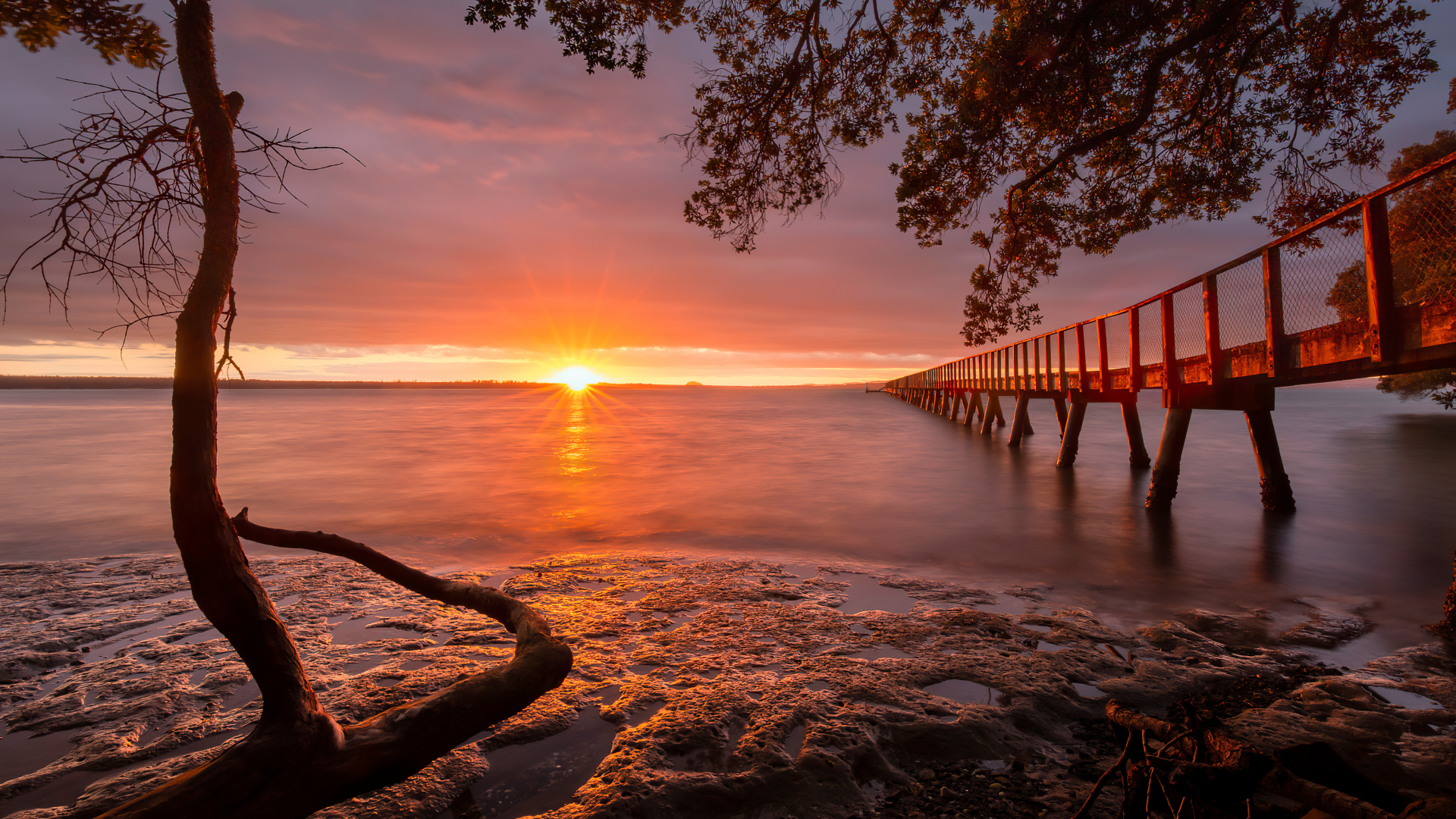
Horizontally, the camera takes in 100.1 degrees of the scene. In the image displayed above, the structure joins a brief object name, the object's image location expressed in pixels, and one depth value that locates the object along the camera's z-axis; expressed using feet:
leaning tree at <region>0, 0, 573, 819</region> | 5.91
